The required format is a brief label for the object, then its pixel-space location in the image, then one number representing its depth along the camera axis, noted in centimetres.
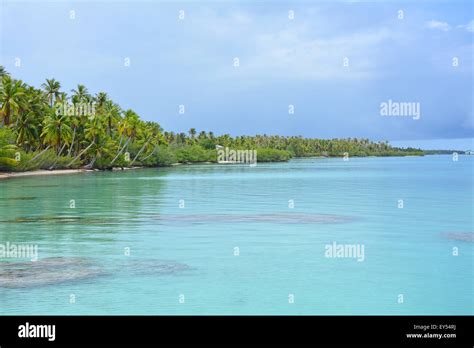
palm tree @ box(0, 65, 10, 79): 8796
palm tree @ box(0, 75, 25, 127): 8338
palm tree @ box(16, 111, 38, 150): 9188
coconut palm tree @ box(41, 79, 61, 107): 10381
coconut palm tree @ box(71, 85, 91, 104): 10252
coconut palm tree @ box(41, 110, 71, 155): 9344
